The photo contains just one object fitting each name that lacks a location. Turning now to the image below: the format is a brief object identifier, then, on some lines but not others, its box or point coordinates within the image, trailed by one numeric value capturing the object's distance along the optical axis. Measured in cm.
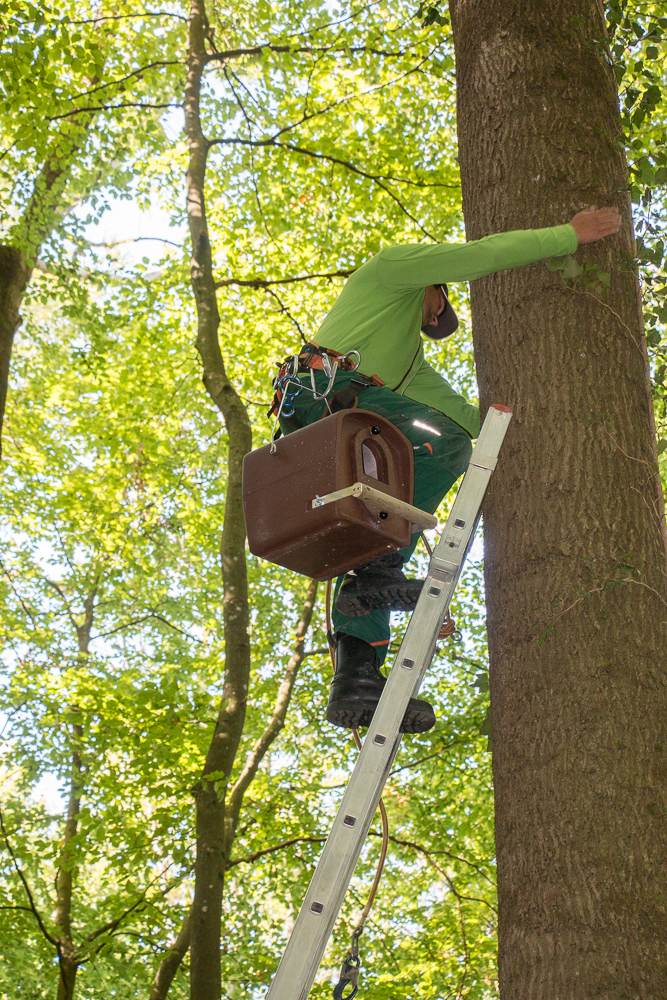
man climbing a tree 539
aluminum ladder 376
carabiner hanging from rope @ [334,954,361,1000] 413
